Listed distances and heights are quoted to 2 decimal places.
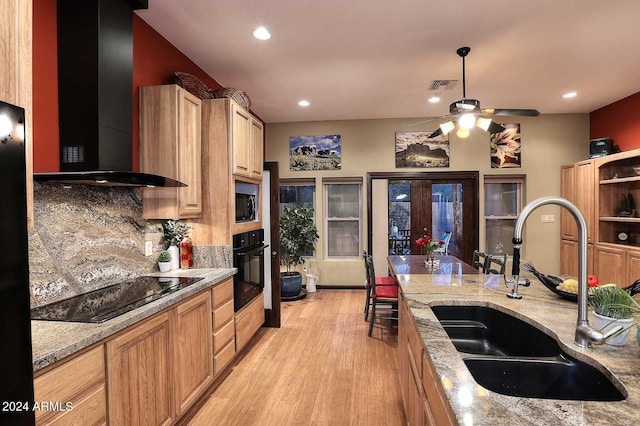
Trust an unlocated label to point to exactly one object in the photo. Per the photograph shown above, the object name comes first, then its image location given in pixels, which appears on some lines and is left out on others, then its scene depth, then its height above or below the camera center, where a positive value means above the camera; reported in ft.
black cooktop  5.54 -1.64
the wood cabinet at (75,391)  4.17 -2.36
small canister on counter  9.95 -1.14
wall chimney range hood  6.66 +2.43
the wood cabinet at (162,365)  5.46 -2.88
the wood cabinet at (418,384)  3.52 -2.36
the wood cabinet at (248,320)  10.46 -3.57
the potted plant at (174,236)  9.78 -0.65
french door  19.27 -0.05
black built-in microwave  10.71 +0.18
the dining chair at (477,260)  13.20 -2.15
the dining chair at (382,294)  12.50 -3.07
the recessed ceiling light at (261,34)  9.32 +4.99
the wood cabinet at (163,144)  8.78 +1.80
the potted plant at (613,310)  3.91 -1.22
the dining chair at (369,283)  13.38 -3.01
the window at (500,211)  19.31 -0.08
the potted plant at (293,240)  17.79 -1.52
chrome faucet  3.81 -0.63
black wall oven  10.34 -1.77
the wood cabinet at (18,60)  3.91 +1.84
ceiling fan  10.27 +2.94
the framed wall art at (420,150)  19.07 +3.38
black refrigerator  3.05 -0.58
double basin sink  3.73 -1.93
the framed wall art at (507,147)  18.65 +3.41
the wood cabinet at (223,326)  8.86 -3.10
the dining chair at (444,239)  16.59 -1.63
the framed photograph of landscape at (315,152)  19.58 +3.42
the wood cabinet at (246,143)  10.25 +2.27
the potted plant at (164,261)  9.46 -1.33
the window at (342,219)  20.16 -0.44
